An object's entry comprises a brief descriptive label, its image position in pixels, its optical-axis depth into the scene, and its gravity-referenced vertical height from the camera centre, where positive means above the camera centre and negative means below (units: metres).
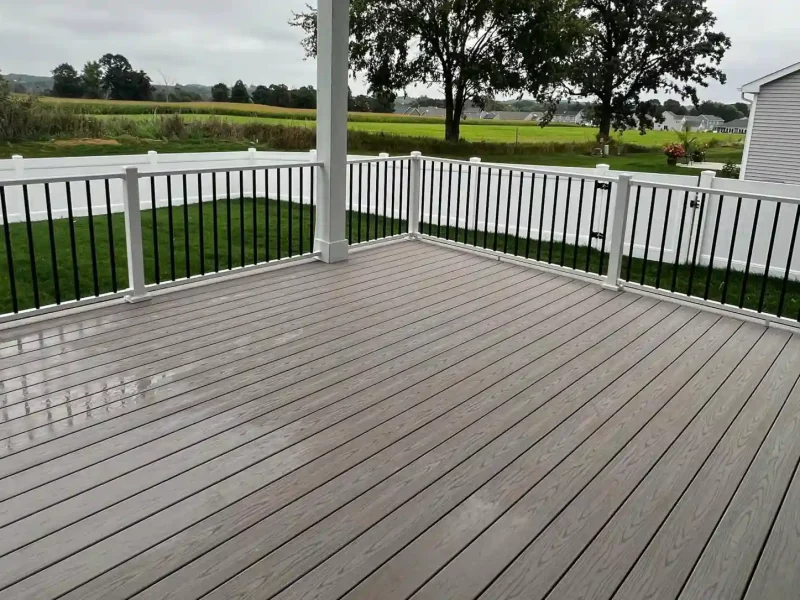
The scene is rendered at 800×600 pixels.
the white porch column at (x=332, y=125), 4.53 +0.17
